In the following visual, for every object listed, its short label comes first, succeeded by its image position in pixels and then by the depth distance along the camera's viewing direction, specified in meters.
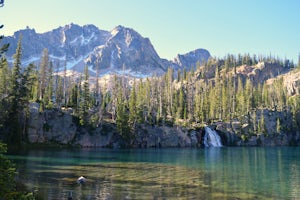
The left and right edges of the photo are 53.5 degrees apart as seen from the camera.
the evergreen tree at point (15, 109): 67.44
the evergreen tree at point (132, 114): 100.74
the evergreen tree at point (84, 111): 90.47
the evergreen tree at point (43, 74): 95.12
